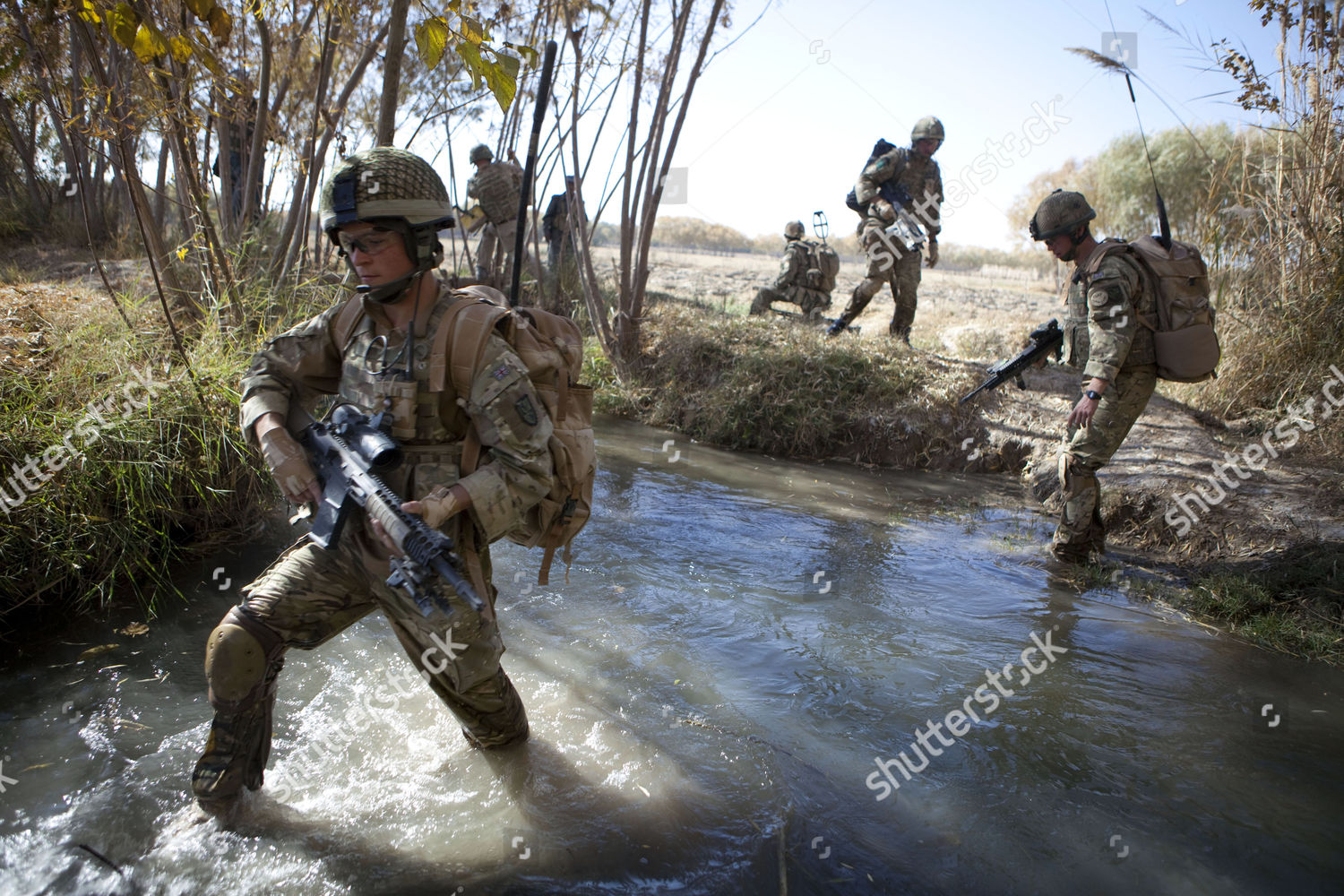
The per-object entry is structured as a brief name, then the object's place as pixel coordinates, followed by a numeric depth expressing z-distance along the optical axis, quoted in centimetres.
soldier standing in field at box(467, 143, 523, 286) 886
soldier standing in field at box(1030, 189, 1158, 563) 418
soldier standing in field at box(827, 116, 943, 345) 805
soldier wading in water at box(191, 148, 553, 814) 214
